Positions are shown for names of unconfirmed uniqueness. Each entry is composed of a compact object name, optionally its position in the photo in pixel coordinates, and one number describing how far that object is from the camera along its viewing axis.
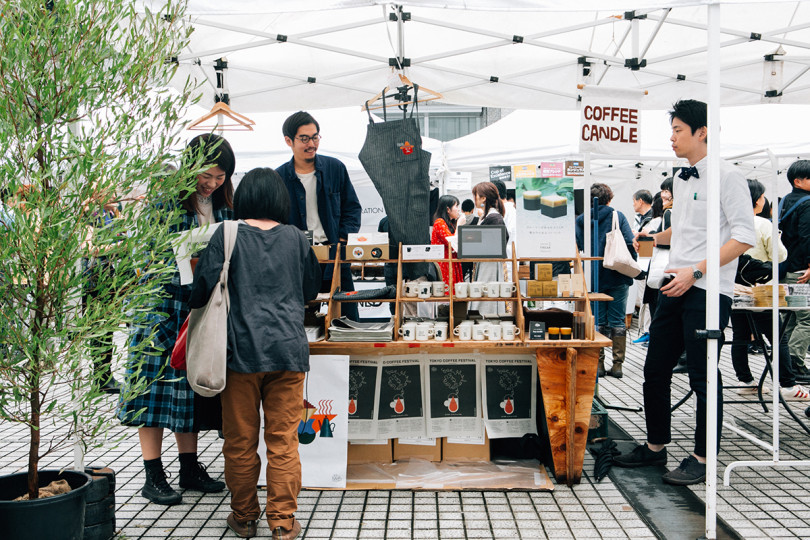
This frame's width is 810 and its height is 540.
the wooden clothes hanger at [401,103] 4.52
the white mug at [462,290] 3.93
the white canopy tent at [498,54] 6.17
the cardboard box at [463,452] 4.16
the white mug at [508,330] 3.83
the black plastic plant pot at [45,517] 2.32
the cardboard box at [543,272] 4.03
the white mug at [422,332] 3.84
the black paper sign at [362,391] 4.09
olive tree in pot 2.29
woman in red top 6.28
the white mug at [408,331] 3.84
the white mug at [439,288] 3.95
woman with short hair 3.08
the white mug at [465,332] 3.83
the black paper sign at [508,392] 4.12
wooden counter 3.78
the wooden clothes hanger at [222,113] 6.00
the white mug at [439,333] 3.84
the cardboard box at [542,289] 3.99
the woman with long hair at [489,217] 6.18
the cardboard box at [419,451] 4.18
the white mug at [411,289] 3.99
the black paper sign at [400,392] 4.11
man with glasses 4.35
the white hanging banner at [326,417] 3.80
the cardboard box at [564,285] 4.03
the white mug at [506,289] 3.95
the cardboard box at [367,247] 3.94
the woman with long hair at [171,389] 3.58
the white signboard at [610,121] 5.01
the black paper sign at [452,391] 4.12
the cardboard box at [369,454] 4.16
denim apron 4.33
